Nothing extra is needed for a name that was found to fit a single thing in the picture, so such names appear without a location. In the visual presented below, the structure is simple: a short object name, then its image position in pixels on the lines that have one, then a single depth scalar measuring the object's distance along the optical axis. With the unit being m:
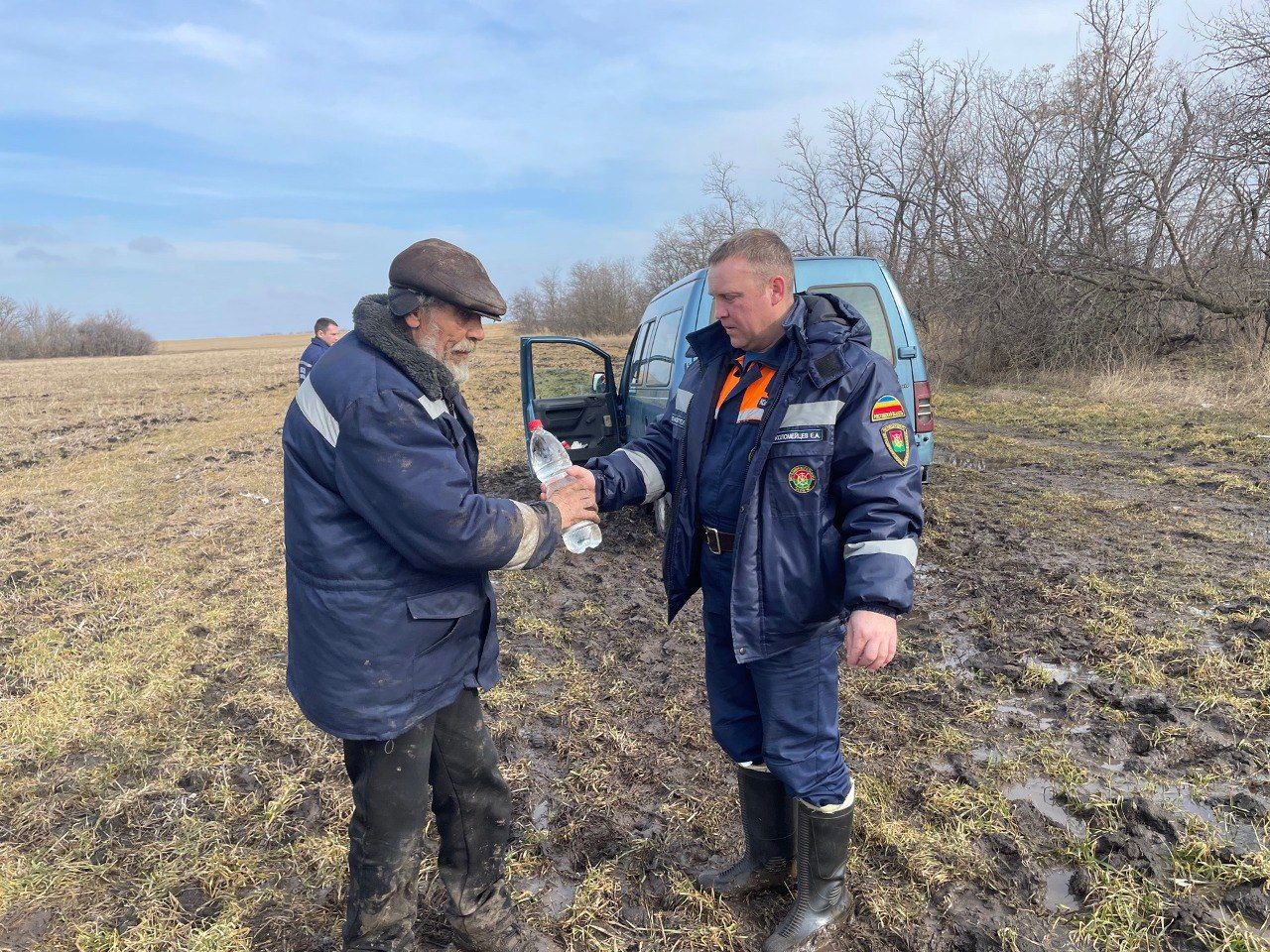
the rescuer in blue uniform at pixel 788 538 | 1.90
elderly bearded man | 1.67
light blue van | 5.04
